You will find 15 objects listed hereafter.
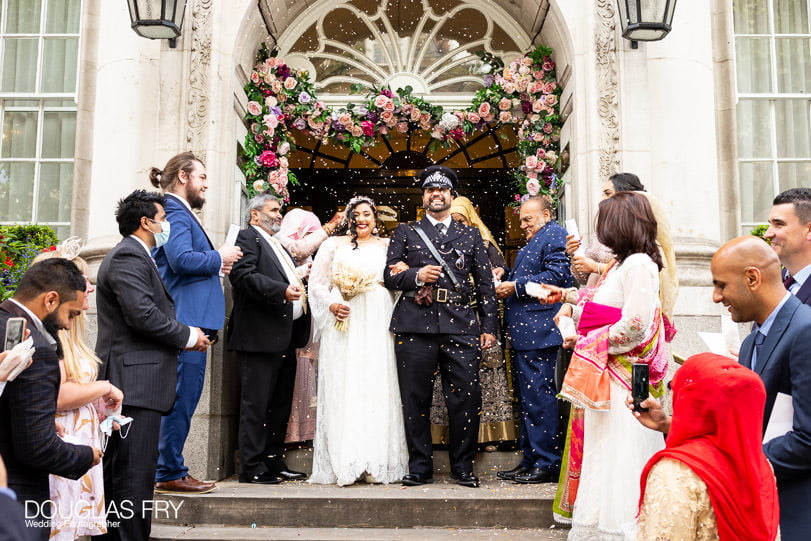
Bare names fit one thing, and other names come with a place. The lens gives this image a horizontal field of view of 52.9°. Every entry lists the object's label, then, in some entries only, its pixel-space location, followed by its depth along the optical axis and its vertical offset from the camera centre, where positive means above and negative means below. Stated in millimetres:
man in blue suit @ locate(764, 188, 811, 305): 3672 +573
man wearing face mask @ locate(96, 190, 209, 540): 4492 +60
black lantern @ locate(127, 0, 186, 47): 6625 +2761
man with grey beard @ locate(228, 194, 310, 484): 6324 +105
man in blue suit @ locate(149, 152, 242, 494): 5699 +552
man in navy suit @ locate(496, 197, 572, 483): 6281 +104
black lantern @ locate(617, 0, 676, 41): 6648 +2798
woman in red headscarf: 2432 -330
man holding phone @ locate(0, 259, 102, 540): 3309 -177
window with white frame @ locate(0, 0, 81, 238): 8320 +2558
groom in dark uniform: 6223 +128
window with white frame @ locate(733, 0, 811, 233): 8273 +2687
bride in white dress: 6270 -117
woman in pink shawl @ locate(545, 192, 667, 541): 4465 -19
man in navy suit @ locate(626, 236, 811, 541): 2764 +41
